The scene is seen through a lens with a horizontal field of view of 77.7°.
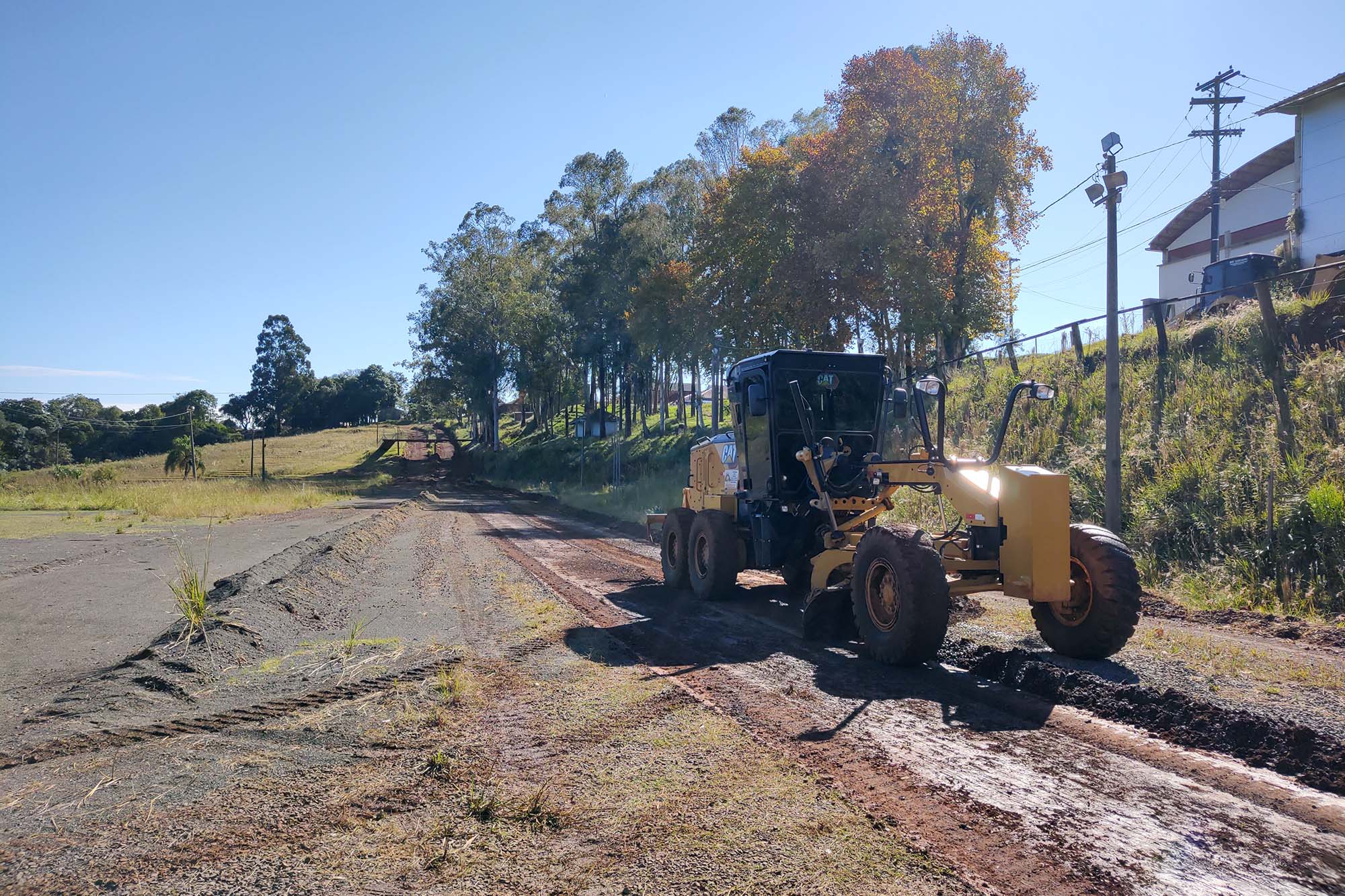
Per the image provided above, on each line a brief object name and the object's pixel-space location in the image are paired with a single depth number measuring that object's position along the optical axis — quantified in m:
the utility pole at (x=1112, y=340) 11.91
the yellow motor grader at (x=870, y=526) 6.74
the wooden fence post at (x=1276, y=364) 11.81
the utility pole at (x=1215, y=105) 31.69
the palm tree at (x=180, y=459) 56.56
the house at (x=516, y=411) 86.11
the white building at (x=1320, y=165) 24.77
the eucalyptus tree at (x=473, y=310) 53.53
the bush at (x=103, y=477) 39.22
